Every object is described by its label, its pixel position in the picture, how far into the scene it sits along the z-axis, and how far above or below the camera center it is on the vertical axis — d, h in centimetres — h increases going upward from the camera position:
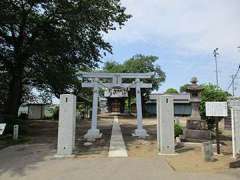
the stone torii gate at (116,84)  994 +110
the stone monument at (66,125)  692 -86
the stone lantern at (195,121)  874 -90
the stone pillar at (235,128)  636 -89
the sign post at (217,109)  685 -22
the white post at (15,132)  949 -152
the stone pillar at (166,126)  703 -91
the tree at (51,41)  1148 +423
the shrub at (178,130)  914 -139
